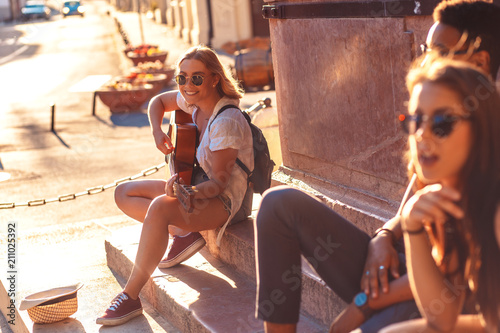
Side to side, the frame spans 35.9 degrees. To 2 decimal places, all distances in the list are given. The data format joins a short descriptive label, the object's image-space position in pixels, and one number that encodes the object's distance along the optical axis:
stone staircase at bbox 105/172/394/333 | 3.43
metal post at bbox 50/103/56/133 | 12.70
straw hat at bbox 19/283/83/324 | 3.95
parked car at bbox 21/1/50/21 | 52.09
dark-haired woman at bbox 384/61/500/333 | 1.88
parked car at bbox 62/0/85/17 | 55.30
